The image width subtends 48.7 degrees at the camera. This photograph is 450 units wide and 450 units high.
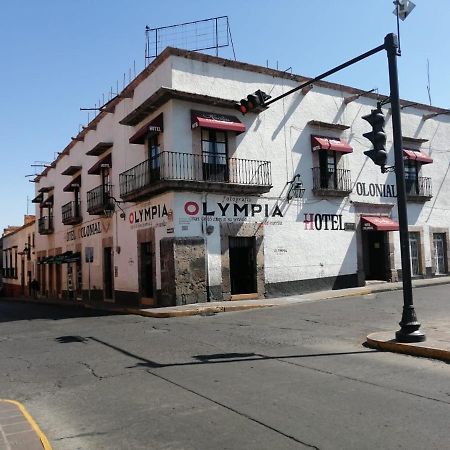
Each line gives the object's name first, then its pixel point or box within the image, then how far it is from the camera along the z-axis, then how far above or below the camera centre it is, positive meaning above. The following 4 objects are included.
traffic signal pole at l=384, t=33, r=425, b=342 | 8.81 +0.79
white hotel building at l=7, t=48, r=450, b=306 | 18.52 +2.90
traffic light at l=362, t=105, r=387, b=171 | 9.62 +2.27
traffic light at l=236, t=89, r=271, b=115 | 11.88 +3.78
